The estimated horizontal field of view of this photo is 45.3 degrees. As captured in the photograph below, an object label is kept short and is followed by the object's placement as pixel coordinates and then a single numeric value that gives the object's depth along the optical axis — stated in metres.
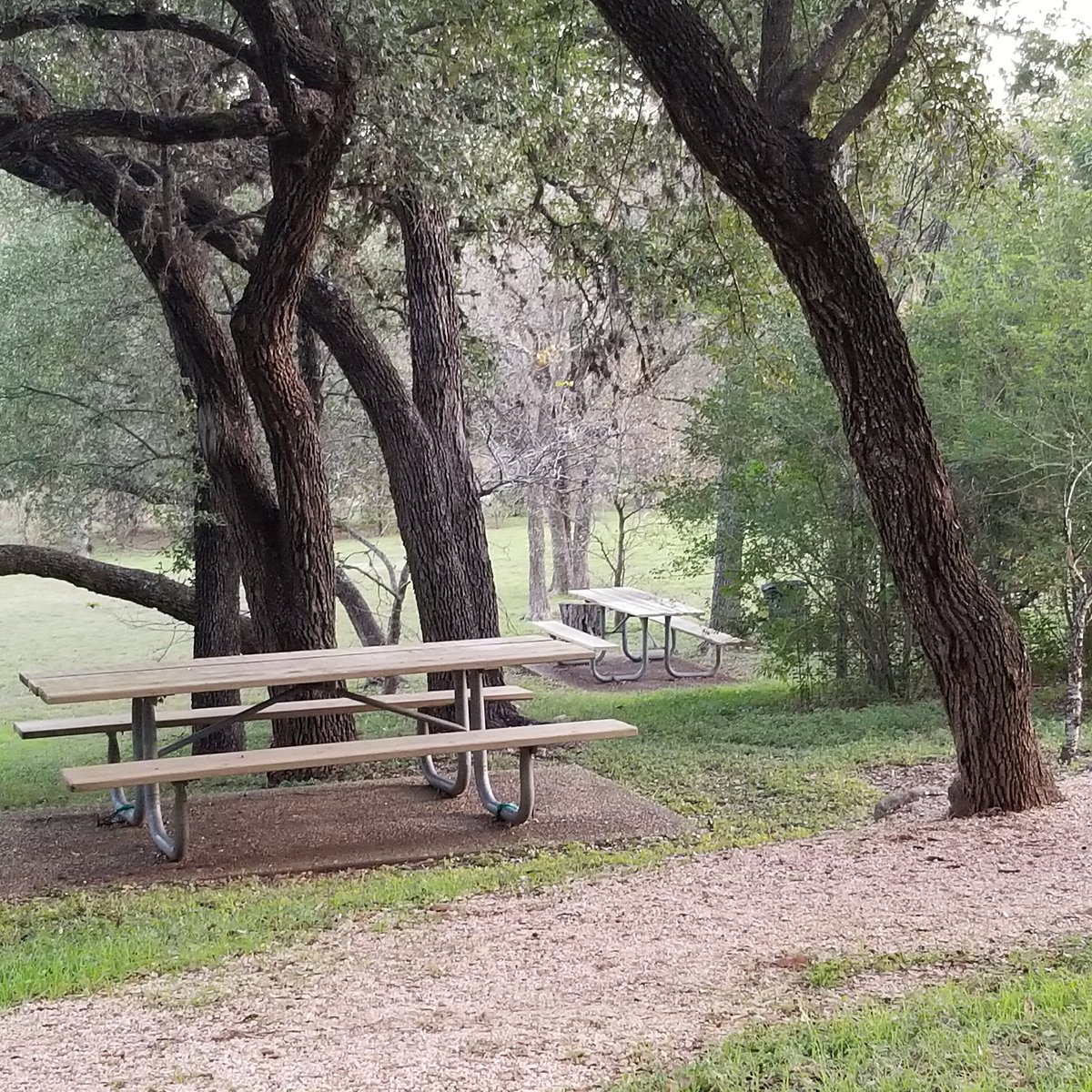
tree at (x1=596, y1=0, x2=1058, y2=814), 5.17
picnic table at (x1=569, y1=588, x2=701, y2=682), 14.23
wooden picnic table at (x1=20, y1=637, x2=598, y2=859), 5.66
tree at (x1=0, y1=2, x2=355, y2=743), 6.39
